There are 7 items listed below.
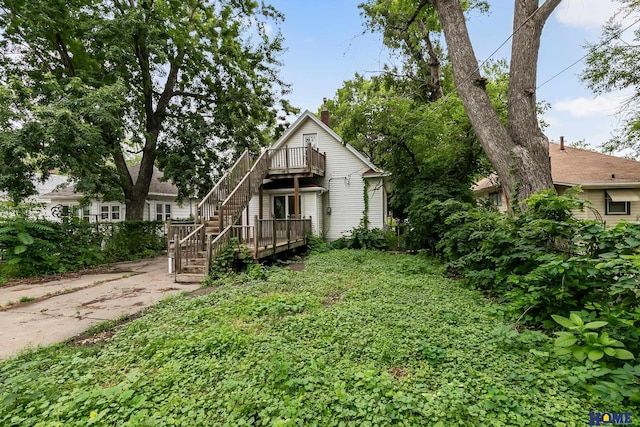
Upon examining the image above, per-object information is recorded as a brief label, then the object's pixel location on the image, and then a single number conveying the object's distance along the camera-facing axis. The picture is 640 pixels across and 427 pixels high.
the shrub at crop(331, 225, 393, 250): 12.23
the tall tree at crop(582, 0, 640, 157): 9.47
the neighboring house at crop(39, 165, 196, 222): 16.09
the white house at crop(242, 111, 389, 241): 12.86
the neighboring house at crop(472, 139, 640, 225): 11.30
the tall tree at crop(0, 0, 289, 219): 8.85
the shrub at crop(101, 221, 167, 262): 10.77
